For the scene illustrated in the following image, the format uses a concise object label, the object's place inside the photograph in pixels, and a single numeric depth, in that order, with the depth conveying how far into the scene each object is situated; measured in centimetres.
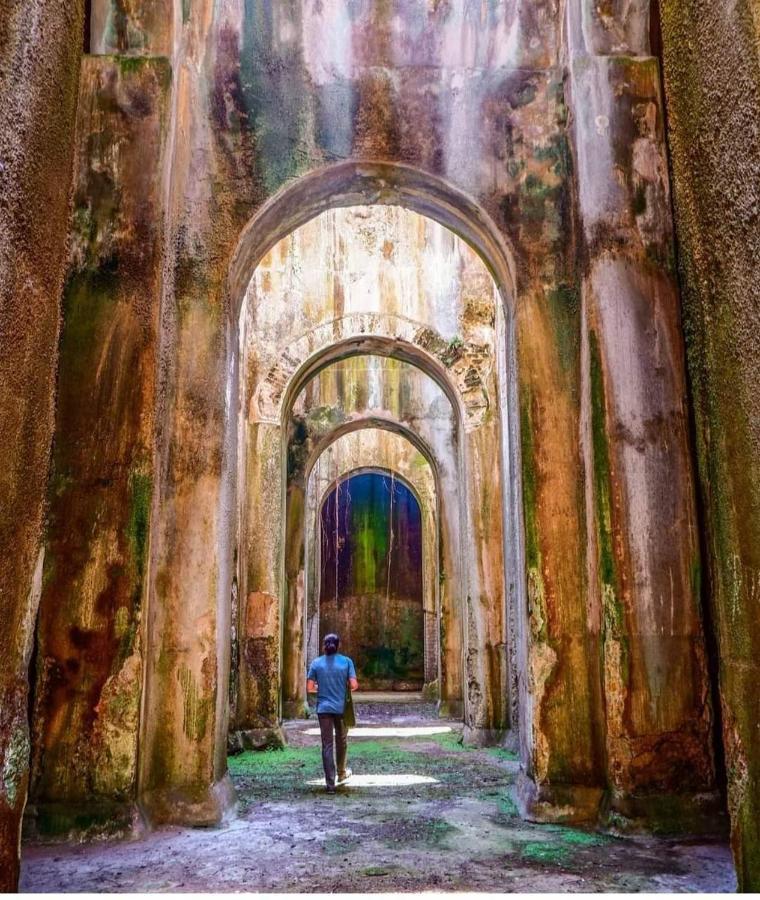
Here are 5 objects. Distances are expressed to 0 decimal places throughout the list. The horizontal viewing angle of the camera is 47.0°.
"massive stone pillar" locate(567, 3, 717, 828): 507
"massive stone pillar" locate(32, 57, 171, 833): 498
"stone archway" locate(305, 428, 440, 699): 1795
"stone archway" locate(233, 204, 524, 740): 981
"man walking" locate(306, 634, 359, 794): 700
